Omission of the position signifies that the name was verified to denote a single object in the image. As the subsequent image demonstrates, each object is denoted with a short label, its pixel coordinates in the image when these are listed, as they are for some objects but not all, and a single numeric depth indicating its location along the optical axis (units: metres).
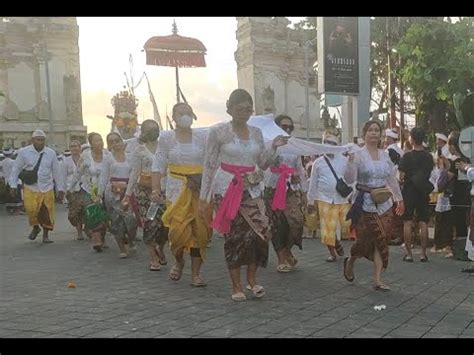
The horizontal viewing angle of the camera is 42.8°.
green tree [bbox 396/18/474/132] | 14.45
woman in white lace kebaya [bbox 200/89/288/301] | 5.55
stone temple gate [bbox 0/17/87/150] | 32.75
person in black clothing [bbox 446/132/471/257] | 8.03
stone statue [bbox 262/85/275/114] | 34.06
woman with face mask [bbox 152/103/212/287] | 6.25
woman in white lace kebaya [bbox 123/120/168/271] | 7.35
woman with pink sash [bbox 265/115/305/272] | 7.15
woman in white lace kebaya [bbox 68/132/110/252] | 9.30
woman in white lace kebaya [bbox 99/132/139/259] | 8.29
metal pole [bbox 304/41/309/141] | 33.91
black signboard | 12.20
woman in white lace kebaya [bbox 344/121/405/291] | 6.14
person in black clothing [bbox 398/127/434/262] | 7.96
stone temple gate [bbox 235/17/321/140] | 33.44
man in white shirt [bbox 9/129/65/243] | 10.10
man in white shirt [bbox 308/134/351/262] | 8.00
